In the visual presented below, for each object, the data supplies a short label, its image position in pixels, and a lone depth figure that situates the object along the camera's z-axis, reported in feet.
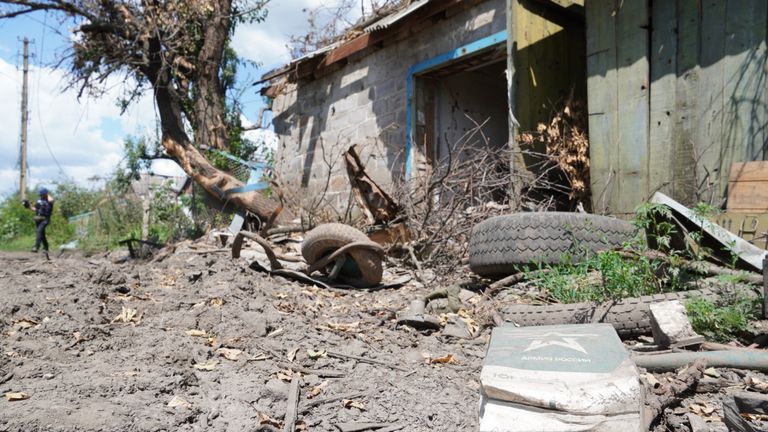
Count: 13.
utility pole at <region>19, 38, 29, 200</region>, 79.46
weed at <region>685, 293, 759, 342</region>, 9.05
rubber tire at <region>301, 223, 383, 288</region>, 14.26
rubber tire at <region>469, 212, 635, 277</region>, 12.44
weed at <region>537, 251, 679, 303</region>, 10.50
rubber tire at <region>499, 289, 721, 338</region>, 9.62
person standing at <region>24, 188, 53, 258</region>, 39.17
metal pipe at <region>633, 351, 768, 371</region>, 7.84
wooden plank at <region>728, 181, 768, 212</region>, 12.07
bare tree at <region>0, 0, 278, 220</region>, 31.24
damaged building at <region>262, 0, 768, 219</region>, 13.44
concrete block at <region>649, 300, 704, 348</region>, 8.45
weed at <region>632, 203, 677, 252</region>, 10.50
